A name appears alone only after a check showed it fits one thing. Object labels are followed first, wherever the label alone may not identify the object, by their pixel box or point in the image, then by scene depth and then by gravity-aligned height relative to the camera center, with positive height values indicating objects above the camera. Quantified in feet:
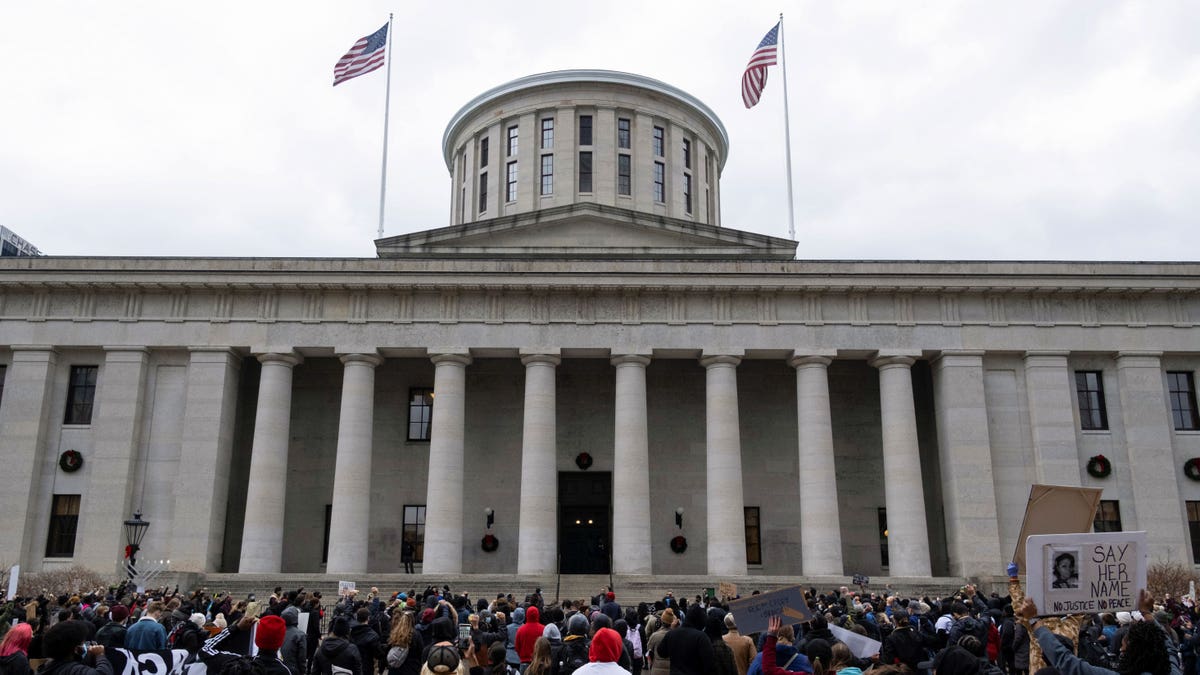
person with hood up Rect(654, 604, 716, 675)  30.42 -3.21
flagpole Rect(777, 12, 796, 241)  152.15 +64.97
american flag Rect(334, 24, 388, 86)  143.84 +72.02
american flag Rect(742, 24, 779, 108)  147.43 +72.43
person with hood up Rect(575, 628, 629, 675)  28.07 -3.06
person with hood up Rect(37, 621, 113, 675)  25.44 -2.67
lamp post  108.78 +1.30
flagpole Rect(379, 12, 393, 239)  150.00 +64.72
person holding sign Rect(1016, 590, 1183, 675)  22.24 -2.35
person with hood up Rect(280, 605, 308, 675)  40.68 -4.27
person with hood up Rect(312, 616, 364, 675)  36.81 -4.08
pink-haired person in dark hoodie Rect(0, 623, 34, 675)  26.58 -2.98
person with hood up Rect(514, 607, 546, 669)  43.06 -3.90
